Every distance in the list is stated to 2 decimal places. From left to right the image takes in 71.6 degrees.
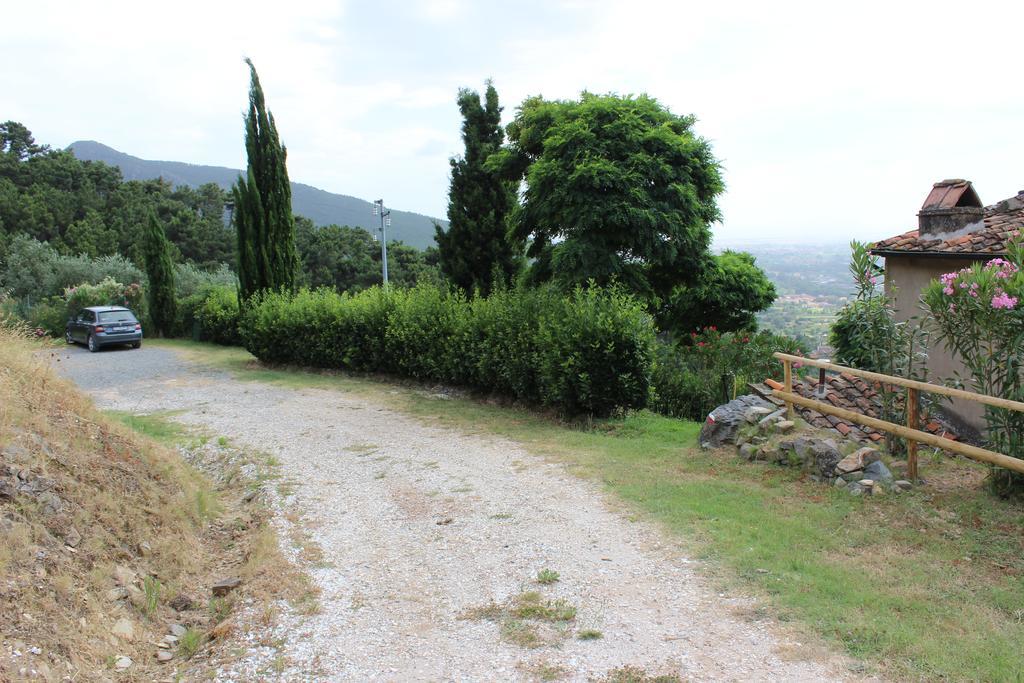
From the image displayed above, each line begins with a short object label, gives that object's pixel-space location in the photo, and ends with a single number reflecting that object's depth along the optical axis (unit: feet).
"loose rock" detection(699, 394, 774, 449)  27.12
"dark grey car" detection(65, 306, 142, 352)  74.79
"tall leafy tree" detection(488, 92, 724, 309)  45.06
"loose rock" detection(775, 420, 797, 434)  25.34
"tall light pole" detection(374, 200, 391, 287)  109.92
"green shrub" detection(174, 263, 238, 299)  106.32
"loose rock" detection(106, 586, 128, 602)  14.82
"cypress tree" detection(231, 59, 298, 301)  65.41
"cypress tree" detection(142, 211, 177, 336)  88.89
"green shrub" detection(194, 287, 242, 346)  80.07
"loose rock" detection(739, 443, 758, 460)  25.16
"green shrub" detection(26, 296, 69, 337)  90.89
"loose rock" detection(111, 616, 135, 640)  13.79
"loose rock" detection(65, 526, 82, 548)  15.80
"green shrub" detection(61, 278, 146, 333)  90.89
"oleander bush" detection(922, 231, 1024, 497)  19.07
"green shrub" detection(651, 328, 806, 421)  42.93
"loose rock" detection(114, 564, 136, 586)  15.58
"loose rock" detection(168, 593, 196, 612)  15.80
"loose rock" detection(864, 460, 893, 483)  21.03
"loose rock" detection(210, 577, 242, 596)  16.54
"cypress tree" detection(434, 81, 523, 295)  65.67
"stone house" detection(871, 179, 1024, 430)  35.99
